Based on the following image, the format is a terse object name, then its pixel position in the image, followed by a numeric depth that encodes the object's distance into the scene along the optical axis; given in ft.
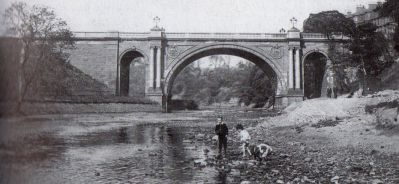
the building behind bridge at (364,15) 239.09
